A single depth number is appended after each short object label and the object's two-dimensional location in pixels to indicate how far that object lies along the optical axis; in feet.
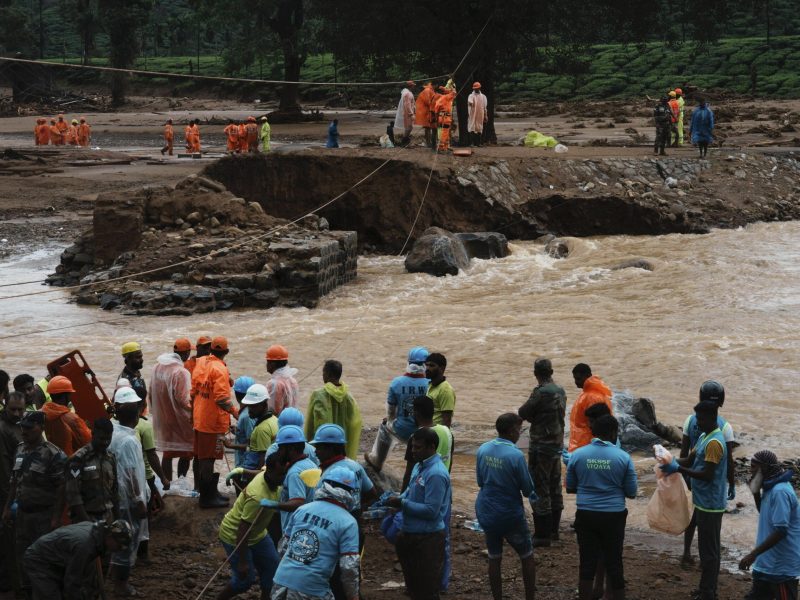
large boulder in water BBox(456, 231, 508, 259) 135.50
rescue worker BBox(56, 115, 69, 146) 245.29
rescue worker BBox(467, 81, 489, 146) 158.69
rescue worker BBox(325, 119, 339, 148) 175.39
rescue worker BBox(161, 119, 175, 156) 221.24
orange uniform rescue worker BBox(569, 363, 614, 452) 49.25
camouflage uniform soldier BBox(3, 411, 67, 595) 41.62
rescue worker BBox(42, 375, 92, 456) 45.76
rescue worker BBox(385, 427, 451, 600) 38.71
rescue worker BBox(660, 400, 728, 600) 42.87
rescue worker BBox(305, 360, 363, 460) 48.19
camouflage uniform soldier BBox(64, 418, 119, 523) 40.97
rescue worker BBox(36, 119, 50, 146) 245.48
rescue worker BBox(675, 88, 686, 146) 176.46
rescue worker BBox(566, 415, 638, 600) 40.81
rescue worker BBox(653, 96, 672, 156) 161.86
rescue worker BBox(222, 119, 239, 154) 195.35
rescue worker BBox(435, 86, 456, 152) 142.93
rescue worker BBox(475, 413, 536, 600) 41.28
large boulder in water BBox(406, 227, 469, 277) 128.47
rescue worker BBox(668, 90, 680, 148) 174.07
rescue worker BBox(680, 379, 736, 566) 44.23
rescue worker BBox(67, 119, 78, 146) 244.22
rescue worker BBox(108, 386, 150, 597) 43.52
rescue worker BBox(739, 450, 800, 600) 39.24
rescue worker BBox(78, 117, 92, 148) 244.37
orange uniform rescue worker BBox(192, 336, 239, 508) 53.18
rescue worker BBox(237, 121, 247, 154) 194.24
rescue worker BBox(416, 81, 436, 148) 143.46
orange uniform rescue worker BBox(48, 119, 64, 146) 244.92
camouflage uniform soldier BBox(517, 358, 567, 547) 49.76
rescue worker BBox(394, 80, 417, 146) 147.62
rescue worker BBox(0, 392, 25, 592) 44.63
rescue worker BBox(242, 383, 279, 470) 44.42
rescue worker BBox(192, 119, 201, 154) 217.91
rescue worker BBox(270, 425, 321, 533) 36.88
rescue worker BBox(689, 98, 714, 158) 161.86
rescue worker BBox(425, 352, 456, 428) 48.05
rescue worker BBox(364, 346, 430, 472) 48.88
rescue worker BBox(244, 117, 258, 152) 184.71
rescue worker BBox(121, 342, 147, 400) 54.06
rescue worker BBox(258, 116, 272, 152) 180.92
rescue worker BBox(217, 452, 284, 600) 38.78
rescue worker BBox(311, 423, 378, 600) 35.17
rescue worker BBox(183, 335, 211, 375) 57.58
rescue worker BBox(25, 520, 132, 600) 36.49
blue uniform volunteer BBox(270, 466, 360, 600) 32.60
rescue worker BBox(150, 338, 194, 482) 56.42
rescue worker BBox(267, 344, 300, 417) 51.38
